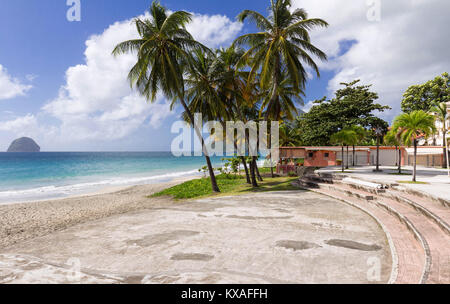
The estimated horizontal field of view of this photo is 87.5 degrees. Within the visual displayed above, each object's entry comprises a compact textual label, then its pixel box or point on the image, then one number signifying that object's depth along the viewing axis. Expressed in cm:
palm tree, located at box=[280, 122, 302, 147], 3459
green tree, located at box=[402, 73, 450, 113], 3288
